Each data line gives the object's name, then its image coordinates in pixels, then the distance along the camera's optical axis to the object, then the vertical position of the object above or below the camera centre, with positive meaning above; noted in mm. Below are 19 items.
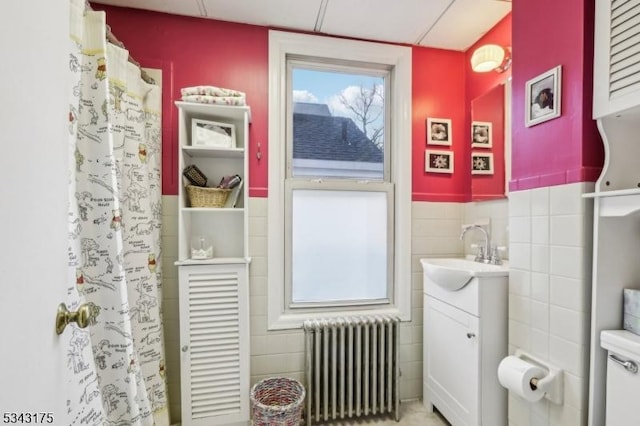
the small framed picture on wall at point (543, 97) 1223 +467
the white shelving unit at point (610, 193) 1044 +51
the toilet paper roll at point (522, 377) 1203 -689
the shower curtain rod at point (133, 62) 1321 +728
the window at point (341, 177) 2027 +209
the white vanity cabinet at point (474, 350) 1470 -726
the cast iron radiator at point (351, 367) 1851 -987
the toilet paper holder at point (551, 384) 1181 -688
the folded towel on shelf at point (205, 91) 1685 +640
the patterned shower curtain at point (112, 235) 989 -118
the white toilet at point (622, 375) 950 -539
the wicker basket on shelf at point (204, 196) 1713 +59
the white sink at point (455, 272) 1474 -354
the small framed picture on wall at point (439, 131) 2154 +539
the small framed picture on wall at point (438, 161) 2160 +330
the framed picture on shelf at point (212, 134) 1730 +421
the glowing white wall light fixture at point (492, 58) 1772 +878
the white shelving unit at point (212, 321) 1671 -634
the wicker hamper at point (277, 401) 1591 -1088
